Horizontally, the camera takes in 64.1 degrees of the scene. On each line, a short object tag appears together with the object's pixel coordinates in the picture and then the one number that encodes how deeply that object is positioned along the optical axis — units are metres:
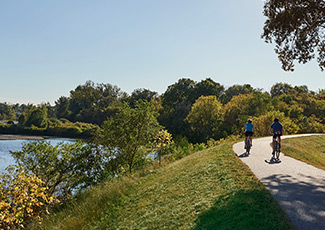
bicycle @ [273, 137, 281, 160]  12.79
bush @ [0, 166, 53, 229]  8.20
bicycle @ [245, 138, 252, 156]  14.09
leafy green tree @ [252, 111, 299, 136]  30.38
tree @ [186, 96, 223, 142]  53.41
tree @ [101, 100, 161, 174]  16.58
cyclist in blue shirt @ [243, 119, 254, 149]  14.58
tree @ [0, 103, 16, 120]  140.38
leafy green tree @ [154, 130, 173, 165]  19.38
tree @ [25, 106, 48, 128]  84.81
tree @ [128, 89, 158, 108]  99.12
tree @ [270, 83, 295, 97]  97.97
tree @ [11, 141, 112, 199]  13.93
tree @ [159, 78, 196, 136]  64.36
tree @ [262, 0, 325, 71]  12.79
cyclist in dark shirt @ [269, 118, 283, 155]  13.08
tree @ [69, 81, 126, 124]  103.81
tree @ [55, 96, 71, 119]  114.54
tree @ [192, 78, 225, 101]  72.50
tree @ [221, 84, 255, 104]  97.61
